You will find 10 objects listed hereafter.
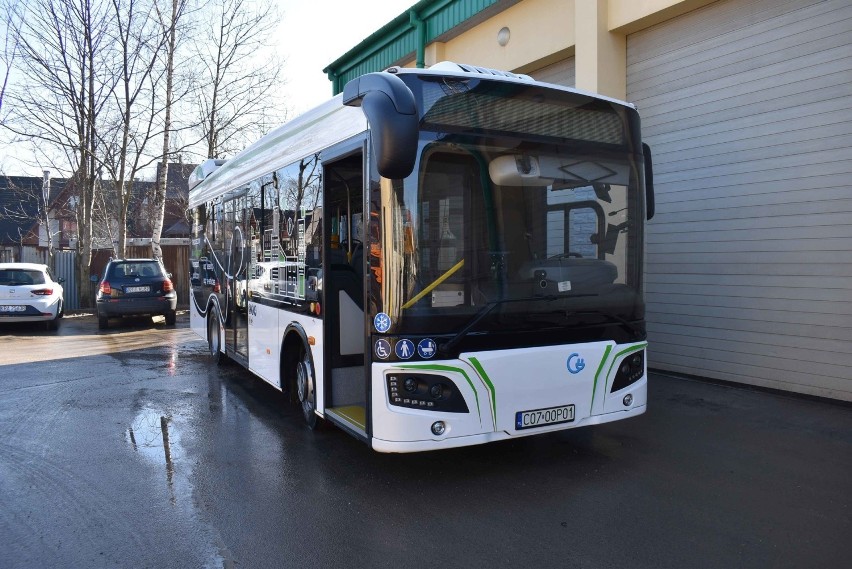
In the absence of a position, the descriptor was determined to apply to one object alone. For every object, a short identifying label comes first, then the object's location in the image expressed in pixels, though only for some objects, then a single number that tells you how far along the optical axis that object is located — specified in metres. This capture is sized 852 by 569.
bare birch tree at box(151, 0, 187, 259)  20.62
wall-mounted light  11.86
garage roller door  7.49
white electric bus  4.62
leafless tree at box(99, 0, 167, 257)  20.00
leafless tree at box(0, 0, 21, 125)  13.66
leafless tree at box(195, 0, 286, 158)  21.88
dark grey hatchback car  16.05
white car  15.43
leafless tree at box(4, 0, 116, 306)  19.48
